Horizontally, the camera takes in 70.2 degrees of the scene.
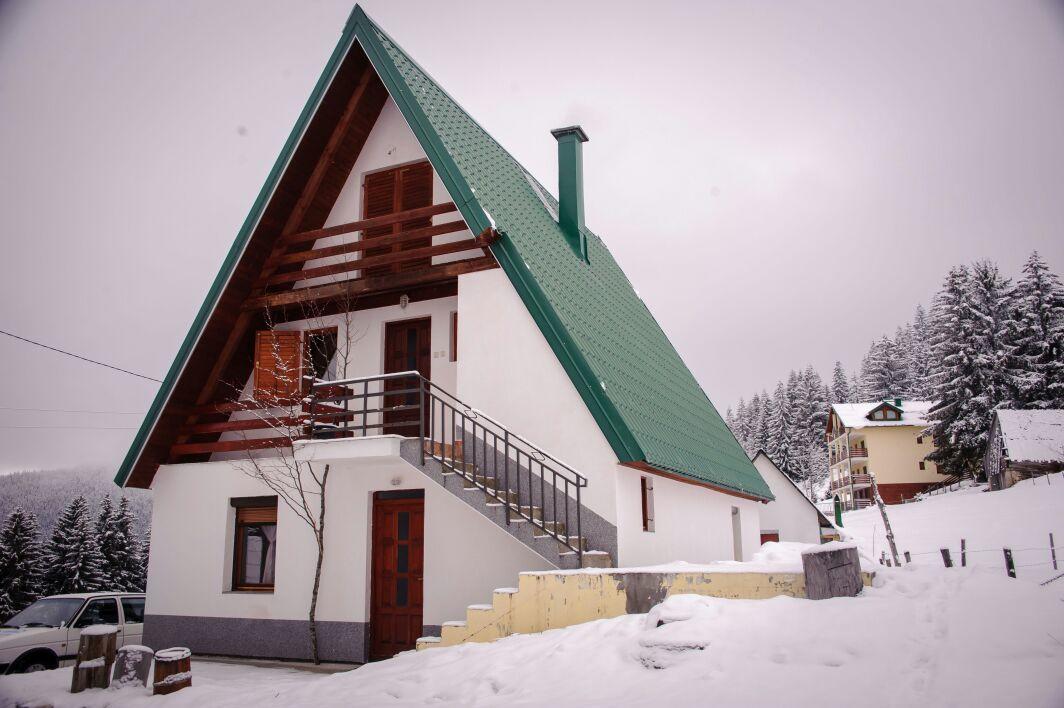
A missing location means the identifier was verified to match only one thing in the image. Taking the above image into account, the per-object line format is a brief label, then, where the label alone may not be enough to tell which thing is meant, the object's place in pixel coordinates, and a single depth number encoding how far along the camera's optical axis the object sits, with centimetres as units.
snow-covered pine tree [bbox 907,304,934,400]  7726
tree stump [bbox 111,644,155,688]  746
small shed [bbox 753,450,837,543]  3008
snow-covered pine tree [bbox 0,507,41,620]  3228
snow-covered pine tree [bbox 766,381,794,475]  7681
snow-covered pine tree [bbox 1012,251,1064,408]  4003
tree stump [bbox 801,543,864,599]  655
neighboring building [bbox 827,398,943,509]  5709
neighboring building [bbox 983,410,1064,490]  3788
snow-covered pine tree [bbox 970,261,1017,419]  4372
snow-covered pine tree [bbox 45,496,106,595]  3434
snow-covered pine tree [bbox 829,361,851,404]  9444
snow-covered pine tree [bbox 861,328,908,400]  8339
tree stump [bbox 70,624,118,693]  744
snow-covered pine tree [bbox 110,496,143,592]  3703
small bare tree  1267
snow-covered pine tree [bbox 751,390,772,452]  8196
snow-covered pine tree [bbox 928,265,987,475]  4509
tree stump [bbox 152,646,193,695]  722
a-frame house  1068
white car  1089
